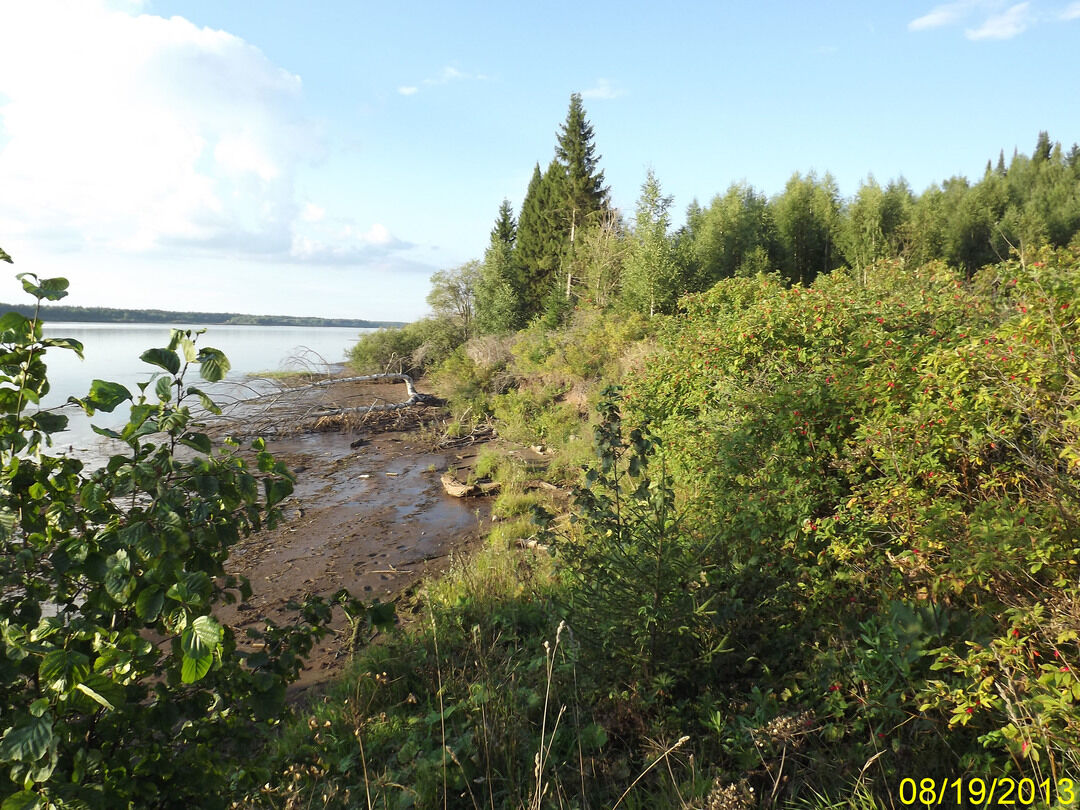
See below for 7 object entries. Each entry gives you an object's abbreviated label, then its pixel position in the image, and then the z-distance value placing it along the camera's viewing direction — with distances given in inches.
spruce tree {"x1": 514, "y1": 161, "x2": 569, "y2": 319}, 1409.9
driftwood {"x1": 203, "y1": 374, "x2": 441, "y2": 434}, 669.3
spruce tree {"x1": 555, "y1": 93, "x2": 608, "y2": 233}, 1337.4
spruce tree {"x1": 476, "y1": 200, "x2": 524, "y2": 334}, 1214.9
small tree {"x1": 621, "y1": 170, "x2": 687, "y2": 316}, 719.1
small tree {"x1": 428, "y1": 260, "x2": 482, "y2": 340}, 1379.2
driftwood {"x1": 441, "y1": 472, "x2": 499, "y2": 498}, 441.7
